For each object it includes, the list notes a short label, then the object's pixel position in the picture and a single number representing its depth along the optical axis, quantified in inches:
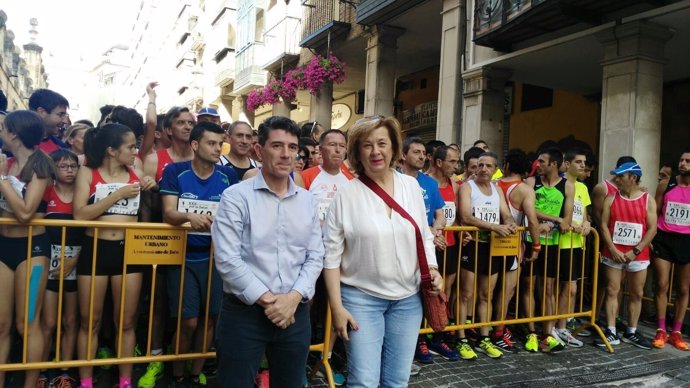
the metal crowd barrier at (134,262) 131.2
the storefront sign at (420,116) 590.1
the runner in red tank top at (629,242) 217.5
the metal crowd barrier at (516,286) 193.9
